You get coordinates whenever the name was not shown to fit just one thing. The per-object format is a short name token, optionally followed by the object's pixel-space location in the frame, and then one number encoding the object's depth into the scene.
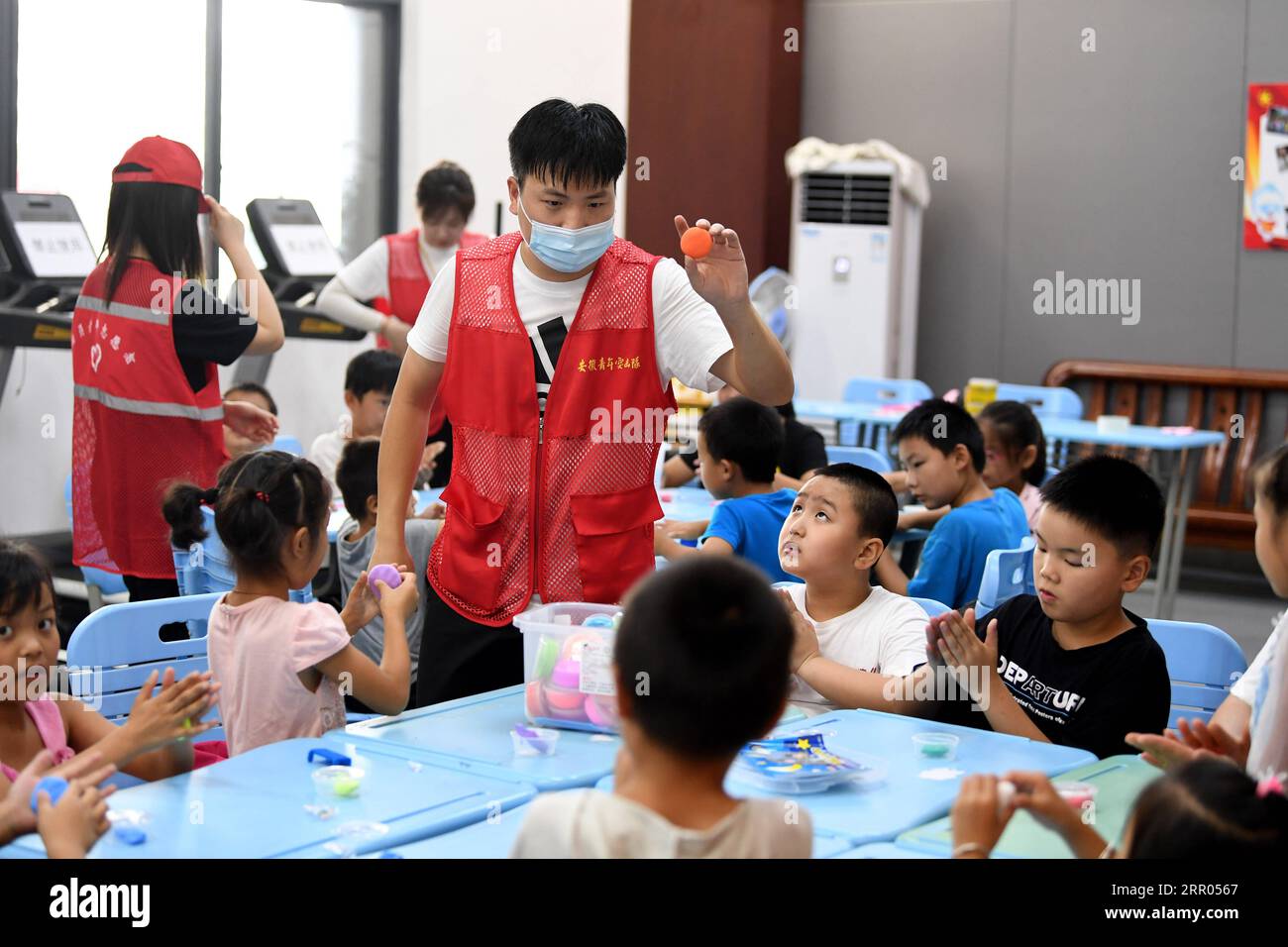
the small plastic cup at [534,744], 2.06
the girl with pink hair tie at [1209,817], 1.29
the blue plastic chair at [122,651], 2.50
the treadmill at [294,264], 6.42
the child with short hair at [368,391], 4.45
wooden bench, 7.23
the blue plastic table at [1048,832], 1.69
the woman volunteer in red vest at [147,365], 3.39
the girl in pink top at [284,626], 2.19
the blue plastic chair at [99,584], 4.18
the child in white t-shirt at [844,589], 2.51
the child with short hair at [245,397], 4.66
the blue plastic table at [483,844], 1.66
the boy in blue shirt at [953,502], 3.70
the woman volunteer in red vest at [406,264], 5.46
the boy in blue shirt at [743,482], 3.57
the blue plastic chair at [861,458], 5.12
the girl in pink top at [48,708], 1.87
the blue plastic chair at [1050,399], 6.63
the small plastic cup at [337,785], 1.83
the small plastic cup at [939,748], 2.10
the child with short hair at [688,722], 1.31
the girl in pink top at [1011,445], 4.51
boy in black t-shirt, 2.29
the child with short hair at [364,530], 3.42
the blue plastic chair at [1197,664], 2.60
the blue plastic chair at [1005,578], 3.26
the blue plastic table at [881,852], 1.70
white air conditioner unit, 7.78
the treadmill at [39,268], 5.51
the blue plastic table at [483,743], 1.96
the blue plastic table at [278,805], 1.65
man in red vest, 2.38
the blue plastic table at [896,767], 1.81
